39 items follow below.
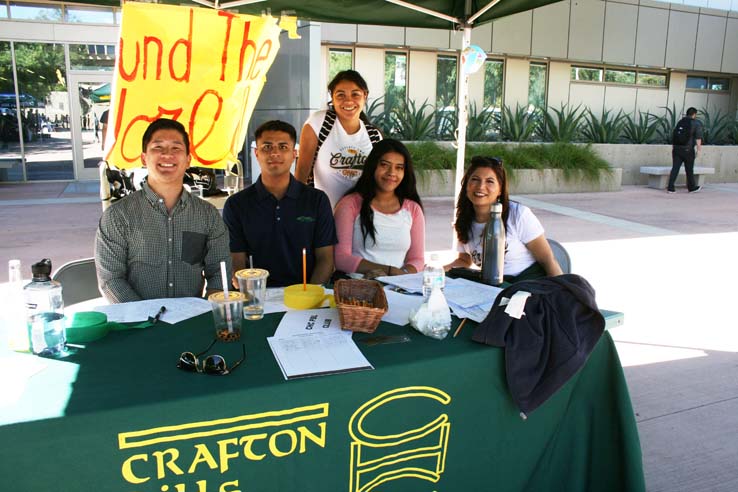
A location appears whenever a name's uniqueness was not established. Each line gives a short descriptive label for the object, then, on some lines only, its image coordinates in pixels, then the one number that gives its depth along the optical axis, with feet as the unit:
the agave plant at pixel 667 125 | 49.97
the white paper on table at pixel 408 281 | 8.48
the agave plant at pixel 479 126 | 41.96
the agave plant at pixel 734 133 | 50.88
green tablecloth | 4.86
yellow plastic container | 7.53
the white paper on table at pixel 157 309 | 6.98
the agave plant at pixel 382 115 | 39.78
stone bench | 43.14
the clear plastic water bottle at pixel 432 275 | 7.49
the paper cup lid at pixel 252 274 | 7.23
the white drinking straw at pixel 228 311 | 6.39
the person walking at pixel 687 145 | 40.42
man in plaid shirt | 8.53
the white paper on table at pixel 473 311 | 7.18
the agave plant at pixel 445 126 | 41.78
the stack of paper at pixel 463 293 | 7.38
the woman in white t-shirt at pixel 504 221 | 10.25
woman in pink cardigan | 10.85
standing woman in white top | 12.40
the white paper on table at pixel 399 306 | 7.20
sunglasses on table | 5.55
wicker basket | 6.61
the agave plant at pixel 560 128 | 43.75
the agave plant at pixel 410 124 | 39.68
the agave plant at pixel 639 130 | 47.80
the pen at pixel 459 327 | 6.77
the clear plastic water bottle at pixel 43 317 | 5.93
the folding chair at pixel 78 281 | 9.44
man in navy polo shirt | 10.41
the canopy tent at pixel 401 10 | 14.76
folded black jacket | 6.36
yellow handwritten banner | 10.75
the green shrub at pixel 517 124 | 43.09
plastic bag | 6.62
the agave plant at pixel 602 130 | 45.52
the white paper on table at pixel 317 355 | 5.67
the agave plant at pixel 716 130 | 50.16
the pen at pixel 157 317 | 6.90
